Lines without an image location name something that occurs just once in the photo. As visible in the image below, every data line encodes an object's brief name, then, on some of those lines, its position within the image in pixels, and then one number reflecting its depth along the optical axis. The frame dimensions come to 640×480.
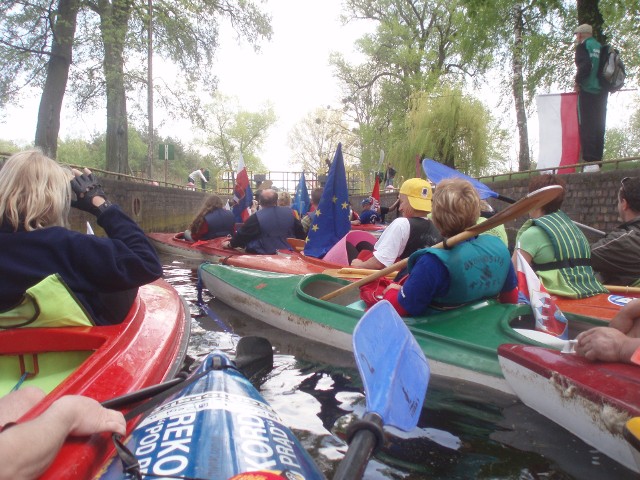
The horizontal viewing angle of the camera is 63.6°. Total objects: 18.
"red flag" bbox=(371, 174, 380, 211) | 13.92
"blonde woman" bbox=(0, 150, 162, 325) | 1.95
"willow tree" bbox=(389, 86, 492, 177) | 17.23
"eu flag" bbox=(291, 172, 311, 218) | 14.12
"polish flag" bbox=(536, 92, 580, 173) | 8.29
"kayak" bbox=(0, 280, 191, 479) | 1.74
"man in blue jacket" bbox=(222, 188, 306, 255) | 7.59
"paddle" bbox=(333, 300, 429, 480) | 1.41
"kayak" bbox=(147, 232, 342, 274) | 5.81
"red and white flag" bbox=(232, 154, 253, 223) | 11.29
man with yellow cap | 4.38
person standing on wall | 7.23
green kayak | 2.91
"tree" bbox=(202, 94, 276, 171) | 48.88
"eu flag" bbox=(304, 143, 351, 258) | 6.97
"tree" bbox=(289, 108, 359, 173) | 41.97
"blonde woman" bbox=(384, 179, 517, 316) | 2.89
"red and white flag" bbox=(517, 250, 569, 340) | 3.06
